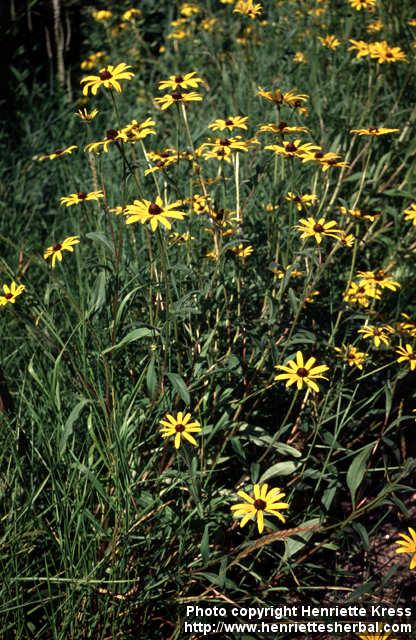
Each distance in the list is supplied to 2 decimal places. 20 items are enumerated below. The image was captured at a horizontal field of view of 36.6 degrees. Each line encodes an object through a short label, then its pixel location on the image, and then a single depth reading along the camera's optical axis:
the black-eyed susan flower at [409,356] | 1.75
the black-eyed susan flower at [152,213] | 1.50
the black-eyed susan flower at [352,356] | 1.85
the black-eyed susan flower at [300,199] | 1.91
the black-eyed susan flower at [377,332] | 1.83
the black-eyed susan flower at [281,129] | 1.82
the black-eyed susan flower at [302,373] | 1.64
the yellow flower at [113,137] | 1.61
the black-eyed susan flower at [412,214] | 1.95
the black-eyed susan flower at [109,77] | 1.70
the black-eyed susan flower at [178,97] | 1.80
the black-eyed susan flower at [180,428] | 1.54
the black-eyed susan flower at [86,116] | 1.84
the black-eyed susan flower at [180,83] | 1.85
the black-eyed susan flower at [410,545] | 1.38
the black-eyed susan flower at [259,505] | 1.48
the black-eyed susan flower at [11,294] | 1.76
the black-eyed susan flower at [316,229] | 1.72
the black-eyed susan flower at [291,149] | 1.76
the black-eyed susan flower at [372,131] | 1.88
